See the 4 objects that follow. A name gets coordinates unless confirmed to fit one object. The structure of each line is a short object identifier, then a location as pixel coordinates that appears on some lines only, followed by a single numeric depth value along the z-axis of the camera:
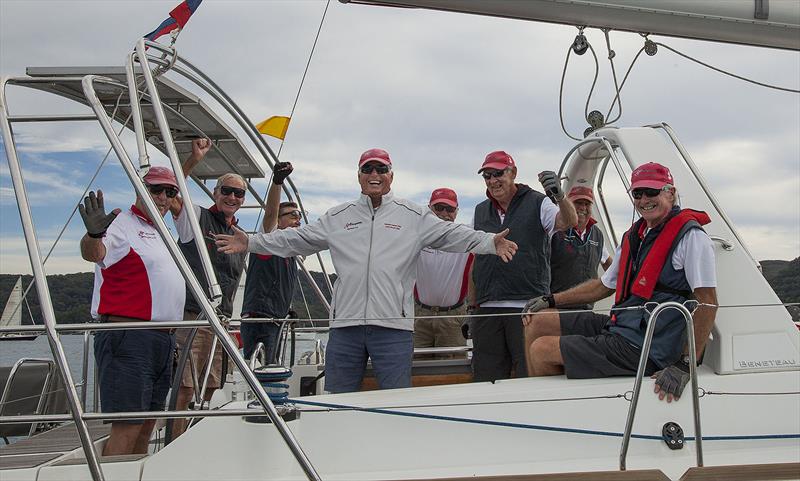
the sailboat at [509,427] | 2.91
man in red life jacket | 3.24
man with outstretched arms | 3.61
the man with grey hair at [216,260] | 4.68
